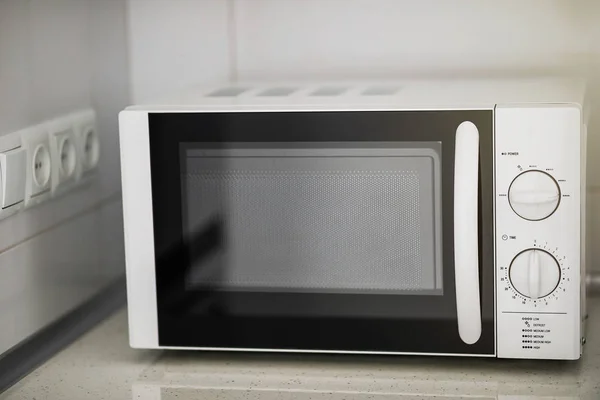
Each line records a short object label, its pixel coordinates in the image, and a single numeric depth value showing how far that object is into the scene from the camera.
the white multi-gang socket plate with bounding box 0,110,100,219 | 1.42
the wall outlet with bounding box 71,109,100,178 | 1.60
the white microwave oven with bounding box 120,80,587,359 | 1.34
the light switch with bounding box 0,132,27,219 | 1.40
